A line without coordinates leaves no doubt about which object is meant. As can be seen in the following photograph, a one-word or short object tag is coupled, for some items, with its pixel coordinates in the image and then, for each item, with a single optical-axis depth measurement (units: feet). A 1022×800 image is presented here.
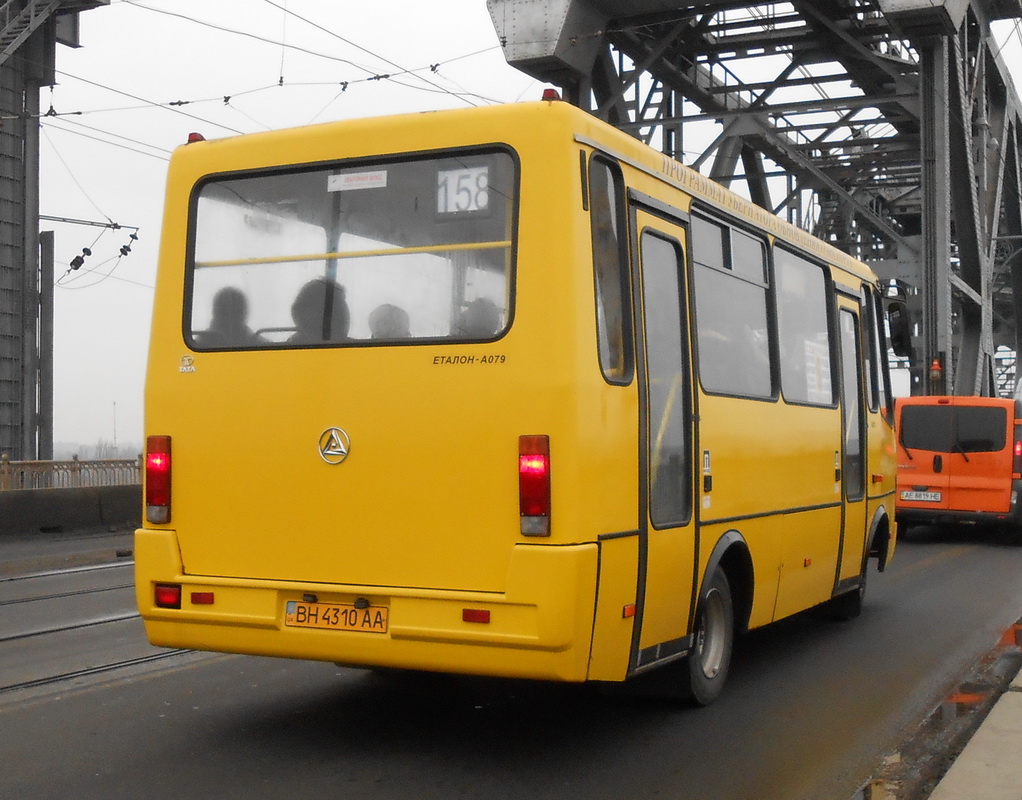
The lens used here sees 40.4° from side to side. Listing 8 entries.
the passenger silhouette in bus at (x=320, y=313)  20.18
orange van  61.46
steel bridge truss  90.53
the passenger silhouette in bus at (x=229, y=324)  20.88
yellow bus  18.56
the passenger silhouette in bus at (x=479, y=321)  19.10
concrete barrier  63.72
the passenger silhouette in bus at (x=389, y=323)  19.72
